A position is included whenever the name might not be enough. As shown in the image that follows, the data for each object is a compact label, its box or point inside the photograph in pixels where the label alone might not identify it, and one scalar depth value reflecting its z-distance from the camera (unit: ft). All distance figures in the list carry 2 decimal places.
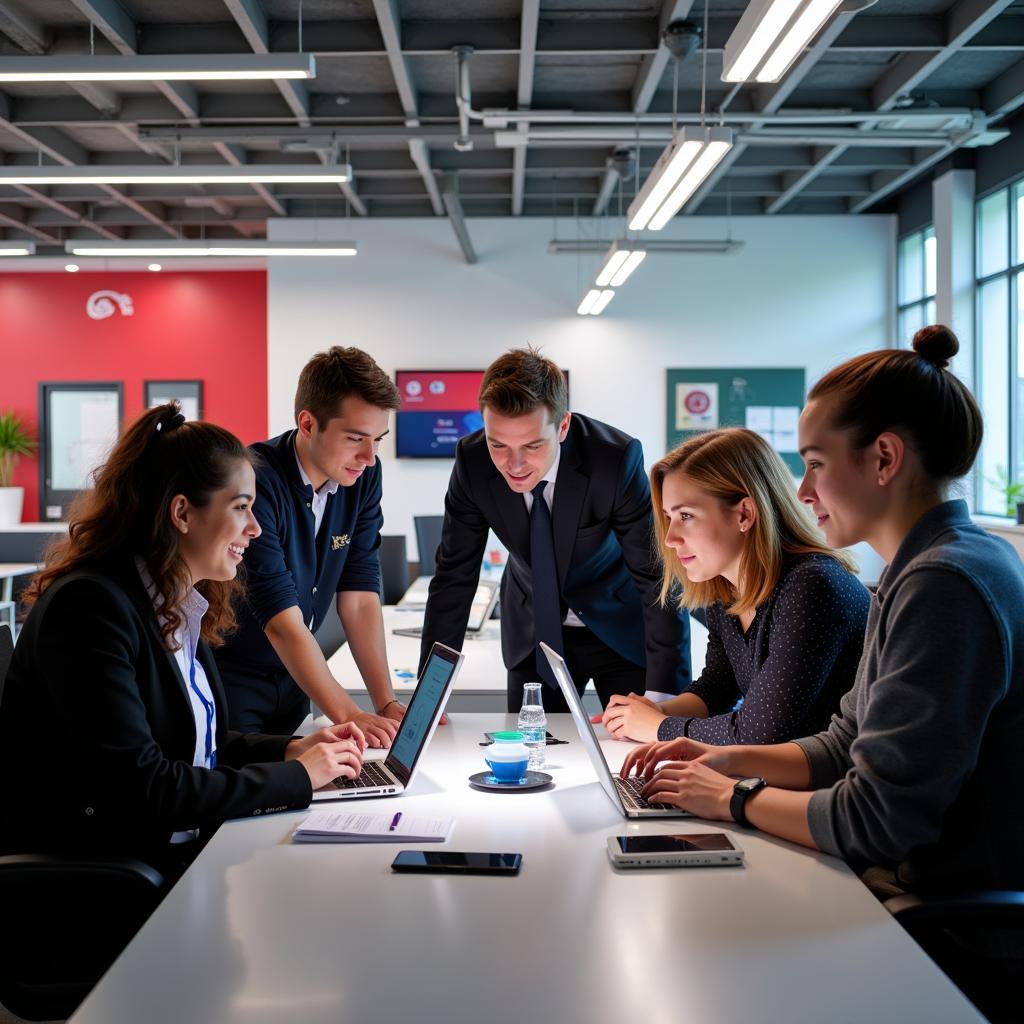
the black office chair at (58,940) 5.12
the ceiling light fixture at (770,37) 7.95
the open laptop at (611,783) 5.64
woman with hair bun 4.44
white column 23.67
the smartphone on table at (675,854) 4.88
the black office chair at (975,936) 4.36
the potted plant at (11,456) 32.24
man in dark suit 8.55
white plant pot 32.22
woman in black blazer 5.24
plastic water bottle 7.00
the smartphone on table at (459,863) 4.82
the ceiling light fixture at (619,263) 19.51
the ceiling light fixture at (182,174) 17.57
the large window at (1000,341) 22.24
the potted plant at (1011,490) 19.57
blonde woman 6.26
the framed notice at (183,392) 32.89
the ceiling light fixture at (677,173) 12.36
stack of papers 5.27
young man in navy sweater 7.55
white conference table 3.57
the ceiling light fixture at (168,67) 12.75
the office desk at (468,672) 10.38
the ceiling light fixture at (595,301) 23.80
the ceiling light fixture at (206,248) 22.99
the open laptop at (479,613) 13.32
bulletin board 28.04
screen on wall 28.14
